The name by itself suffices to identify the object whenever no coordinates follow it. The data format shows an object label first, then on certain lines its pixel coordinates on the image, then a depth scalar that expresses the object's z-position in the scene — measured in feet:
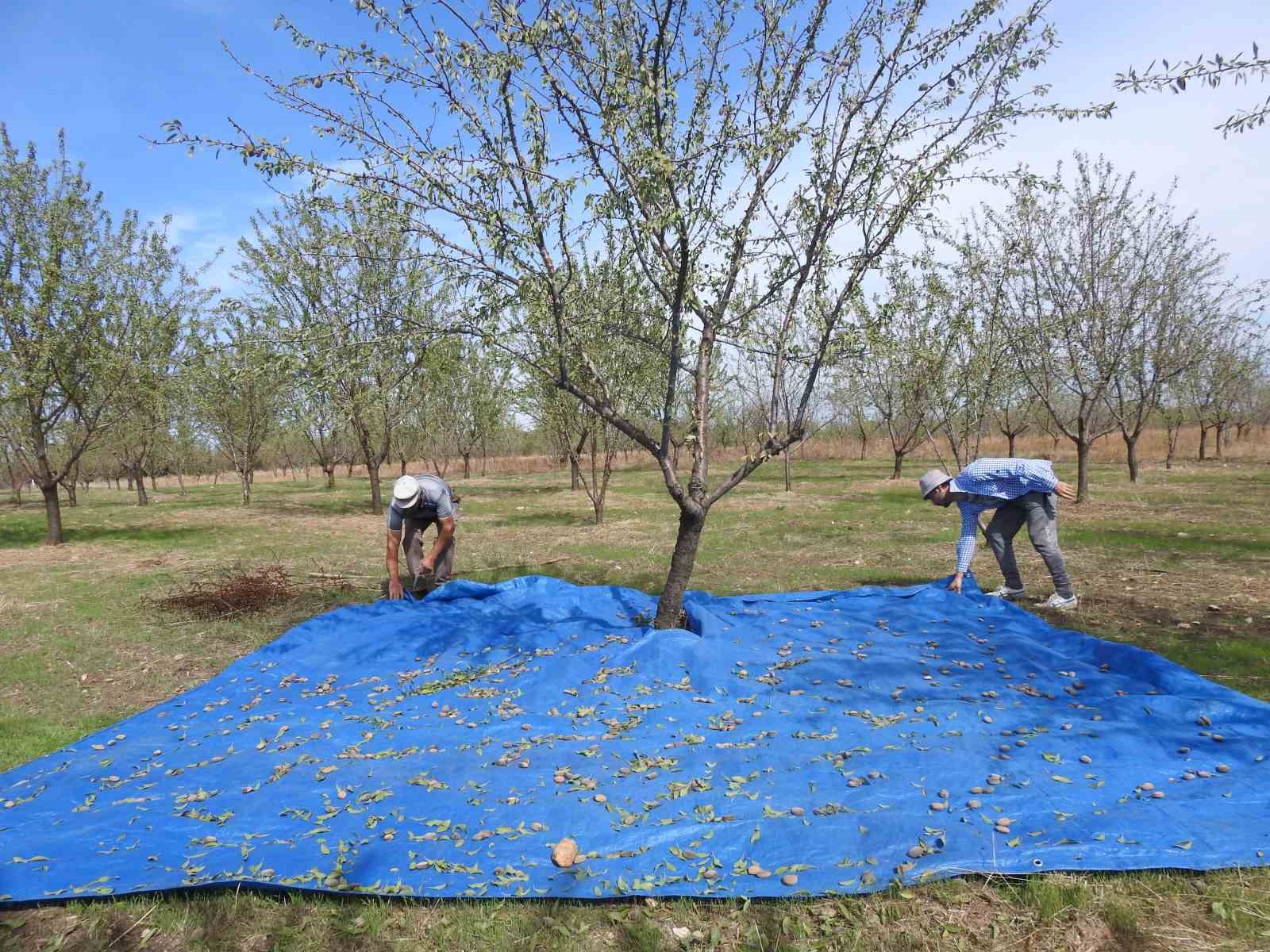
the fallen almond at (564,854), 9.36
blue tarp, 9.16
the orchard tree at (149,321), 44.39
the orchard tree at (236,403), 57.57
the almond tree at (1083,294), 43.32
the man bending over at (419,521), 23.72
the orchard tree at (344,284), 52.42
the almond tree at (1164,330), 47.57
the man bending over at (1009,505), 22.74
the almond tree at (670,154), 16.24
